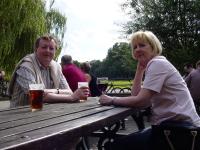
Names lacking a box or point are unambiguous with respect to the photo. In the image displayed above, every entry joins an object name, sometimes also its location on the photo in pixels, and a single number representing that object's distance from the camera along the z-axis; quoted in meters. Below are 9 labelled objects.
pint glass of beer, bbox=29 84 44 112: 1.68
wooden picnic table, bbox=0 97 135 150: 0.95
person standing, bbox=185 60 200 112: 4.59
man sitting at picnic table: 2.14
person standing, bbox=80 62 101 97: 5.39
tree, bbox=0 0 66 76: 9.43
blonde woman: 1.75
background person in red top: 3.83
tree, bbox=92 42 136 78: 51.86
